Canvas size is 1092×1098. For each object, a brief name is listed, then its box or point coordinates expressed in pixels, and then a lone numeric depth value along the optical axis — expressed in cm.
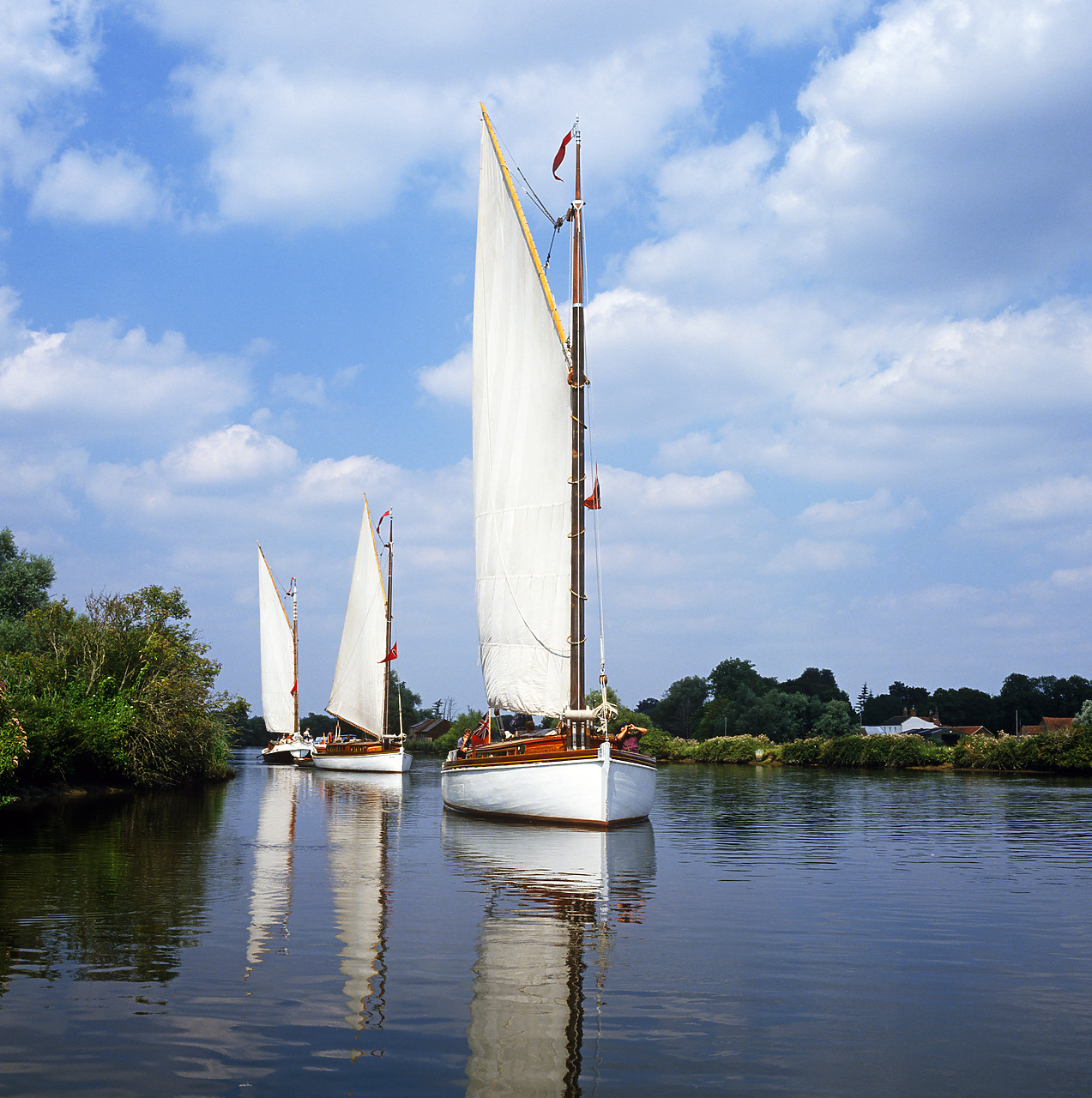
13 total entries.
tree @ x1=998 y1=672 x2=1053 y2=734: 14988
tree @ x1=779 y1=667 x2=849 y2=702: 16475
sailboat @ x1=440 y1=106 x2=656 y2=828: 2559
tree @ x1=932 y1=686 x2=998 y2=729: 16284
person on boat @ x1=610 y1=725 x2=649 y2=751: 2472
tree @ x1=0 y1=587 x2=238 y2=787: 3516
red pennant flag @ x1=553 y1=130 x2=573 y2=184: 2959
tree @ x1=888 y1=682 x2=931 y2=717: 18025
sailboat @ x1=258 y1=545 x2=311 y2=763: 8725
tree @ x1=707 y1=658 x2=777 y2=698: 15325
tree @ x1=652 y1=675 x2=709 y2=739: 16575
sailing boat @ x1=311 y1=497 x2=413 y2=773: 6606
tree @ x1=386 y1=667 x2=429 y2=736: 14950
